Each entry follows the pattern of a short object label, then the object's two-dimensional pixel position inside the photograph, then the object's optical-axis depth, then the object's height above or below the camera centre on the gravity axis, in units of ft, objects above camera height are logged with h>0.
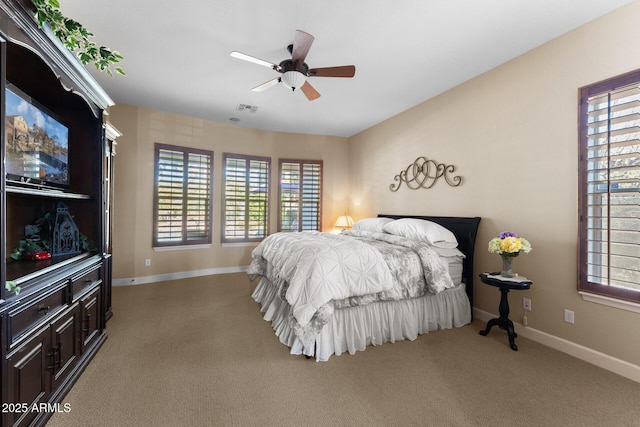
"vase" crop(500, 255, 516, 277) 8.73 -1.70
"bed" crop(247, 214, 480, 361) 7.78 -2.38
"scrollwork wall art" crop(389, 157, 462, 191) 12.18 +1.96
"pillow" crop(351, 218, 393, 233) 13.35 -0.62
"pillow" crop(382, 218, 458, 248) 10.49 -0.79
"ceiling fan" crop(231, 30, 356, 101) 8.07 +4.57
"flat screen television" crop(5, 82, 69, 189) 5.74 +1.56
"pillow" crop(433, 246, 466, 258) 10.34 -1.51
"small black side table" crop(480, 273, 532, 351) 8.27 -2.52
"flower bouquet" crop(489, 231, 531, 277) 8.32 -1.02
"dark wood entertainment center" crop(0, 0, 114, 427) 4.53 -1.33
